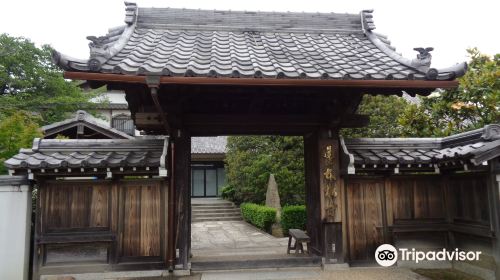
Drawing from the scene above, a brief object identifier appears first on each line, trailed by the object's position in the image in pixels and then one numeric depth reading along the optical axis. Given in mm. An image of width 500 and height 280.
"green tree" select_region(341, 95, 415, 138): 13859
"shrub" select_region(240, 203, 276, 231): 14922
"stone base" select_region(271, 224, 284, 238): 14214
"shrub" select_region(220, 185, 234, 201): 23119
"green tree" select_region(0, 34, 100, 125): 21125
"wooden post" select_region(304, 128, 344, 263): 6844
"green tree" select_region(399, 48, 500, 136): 8867
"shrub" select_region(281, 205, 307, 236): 13867
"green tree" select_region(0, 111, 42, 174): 8273
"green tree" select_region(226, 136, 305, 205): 14875
